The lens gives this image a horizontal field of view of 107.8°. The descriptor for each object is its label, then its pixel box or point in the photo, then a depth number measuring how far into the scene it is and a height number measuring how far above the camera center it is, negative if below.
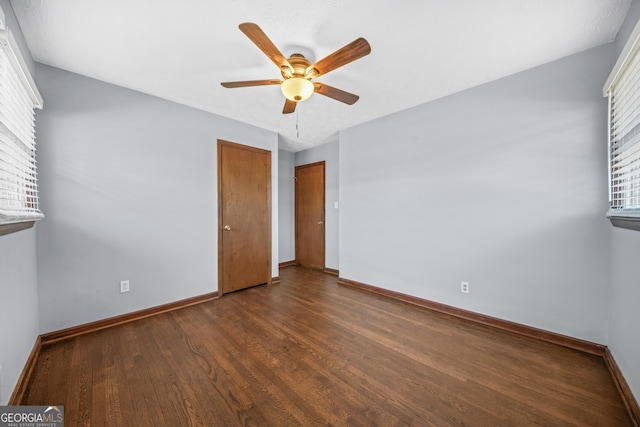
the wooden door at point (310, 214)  4.55 -0.05
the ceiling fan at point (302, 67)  1.42 +1.03
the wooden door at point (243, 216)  3.22 -0.07
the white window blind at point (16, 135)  1.24 +0.51
